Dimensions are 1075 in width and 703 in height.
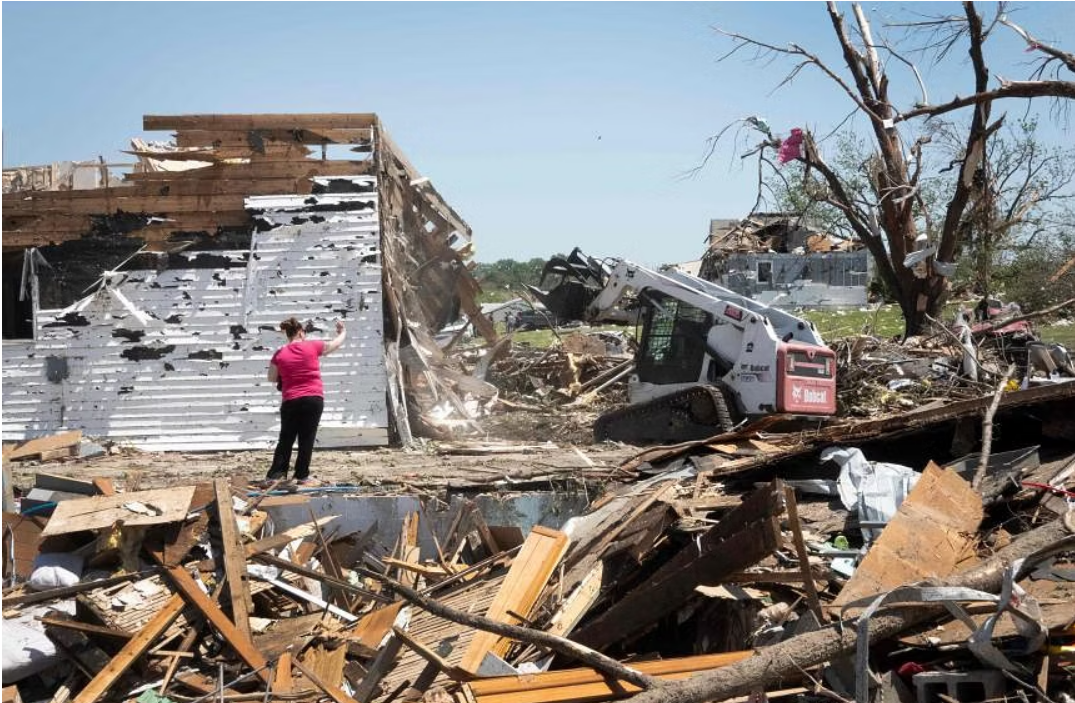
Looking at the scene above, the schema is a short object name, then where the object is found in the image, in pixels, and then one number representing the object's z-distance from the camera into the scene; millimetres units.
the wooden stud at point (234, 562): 6336
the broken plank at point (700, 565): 5398
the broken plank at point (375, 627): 6156
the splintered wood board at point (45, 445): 12867
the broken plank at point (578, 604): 5762
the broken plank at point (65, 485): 8562
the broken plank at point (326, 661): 5824
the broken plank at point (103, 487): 8297
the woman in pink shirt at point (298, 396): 10055
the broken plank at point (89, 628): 6004
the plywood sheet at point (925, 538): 5375
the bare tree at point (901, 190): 18547
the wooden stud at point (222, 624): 5910
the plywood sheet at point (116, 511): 6805
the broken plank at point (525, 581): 5466
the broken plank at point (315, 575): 6367
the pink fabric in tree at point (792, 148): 19656
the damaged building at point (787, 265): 33000
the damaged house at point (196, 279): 14078
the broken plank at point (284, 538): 7152
